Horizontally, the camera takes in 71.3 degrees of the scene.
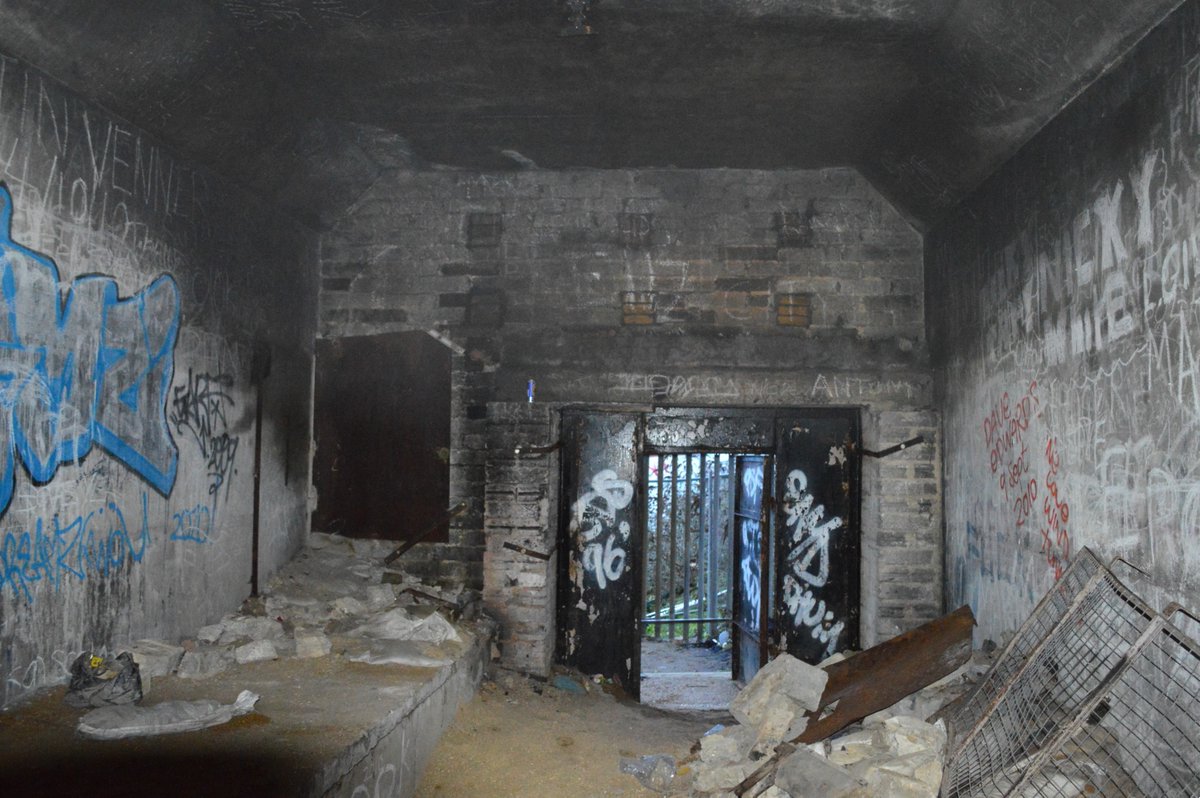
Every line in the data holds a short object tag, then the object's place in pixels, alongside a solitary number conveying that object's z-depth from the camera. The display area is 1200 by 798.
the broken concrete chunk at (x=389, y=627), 5.27
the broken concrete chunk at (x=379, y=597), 5.83
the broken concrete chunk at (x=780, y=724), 4.38
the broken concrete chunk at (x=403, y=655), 4.71
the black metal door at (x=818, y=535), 6.53
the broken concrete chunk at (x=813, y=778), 3.47
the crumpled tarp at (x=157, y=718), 3.35
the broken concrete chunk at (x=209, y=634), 4.77
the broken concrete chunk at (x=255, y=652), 4.52
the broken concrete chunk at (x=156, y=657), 4.07
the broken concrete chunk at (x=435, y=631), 5.31
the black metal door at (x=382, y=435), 6.48
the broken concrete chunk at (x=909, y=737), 3.71
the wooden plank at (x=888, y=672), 4.37
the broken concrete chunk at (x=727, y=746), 4.46
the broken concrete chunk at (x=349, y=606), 5.63
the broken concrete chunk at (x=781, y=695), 4.45
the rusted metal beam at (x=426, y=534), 6.42
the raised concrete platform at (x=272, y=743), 2.96
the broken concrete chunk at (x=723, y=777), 4.17
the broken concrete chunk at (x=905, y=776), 3.44
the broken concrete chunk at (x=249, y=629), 4.85
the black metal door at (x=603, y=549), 6.58
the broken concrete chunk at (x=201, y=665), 4.20
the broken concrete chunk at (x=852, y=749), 3.87
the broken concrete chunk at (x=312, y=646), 4.73
